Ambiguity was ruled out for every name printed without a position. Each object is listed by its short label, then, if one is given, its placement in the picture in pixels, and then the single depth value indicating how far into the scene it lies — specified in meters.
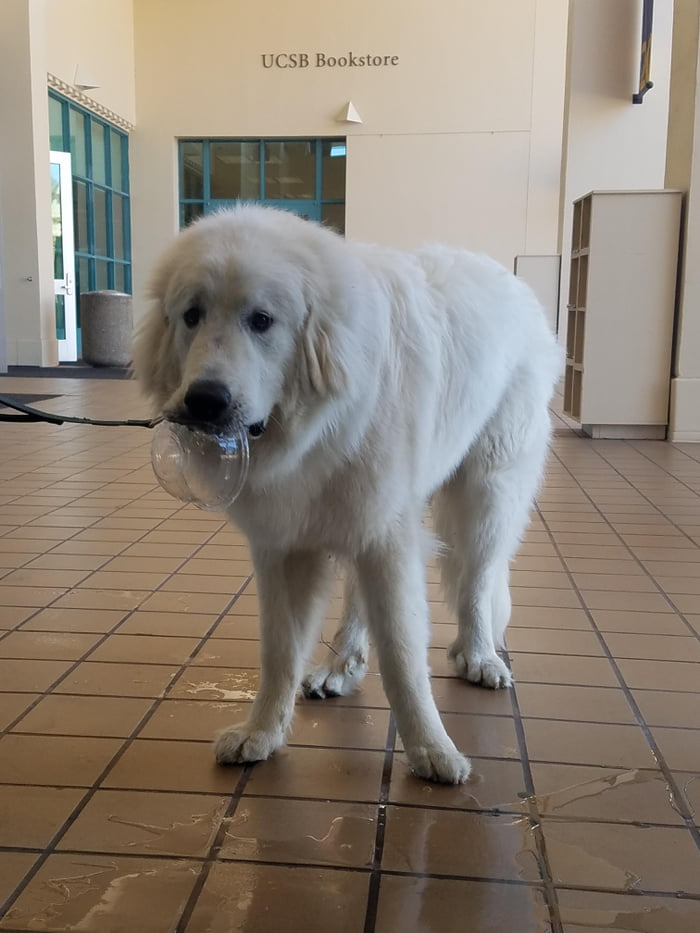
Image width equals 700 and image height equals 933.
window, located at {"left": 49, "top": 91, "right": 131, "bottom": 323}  14.78
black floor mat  12.12
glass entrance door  14.41
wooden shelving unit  7.04
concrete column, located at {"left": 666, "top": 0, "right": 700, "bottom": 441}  6.79
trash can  13.79
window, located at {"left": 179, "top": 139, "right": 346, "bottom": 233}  16.94
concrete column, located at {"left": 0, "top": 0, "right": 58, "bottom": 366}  12.52
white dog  1.75
